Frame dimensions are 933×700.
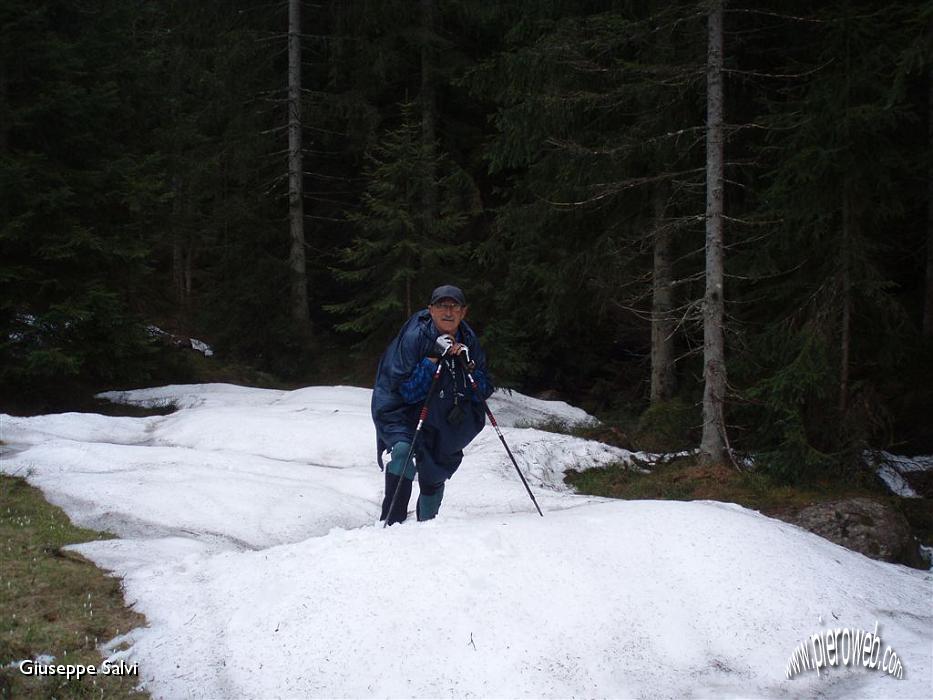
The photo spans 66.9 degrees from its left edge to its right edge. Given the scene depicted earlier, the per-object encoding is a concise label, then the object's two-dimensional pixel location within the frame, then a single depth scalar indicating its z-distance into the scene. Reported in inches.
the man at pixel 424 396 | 229.1
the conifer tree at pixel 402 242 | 601.0
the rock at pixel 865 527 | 261.1
